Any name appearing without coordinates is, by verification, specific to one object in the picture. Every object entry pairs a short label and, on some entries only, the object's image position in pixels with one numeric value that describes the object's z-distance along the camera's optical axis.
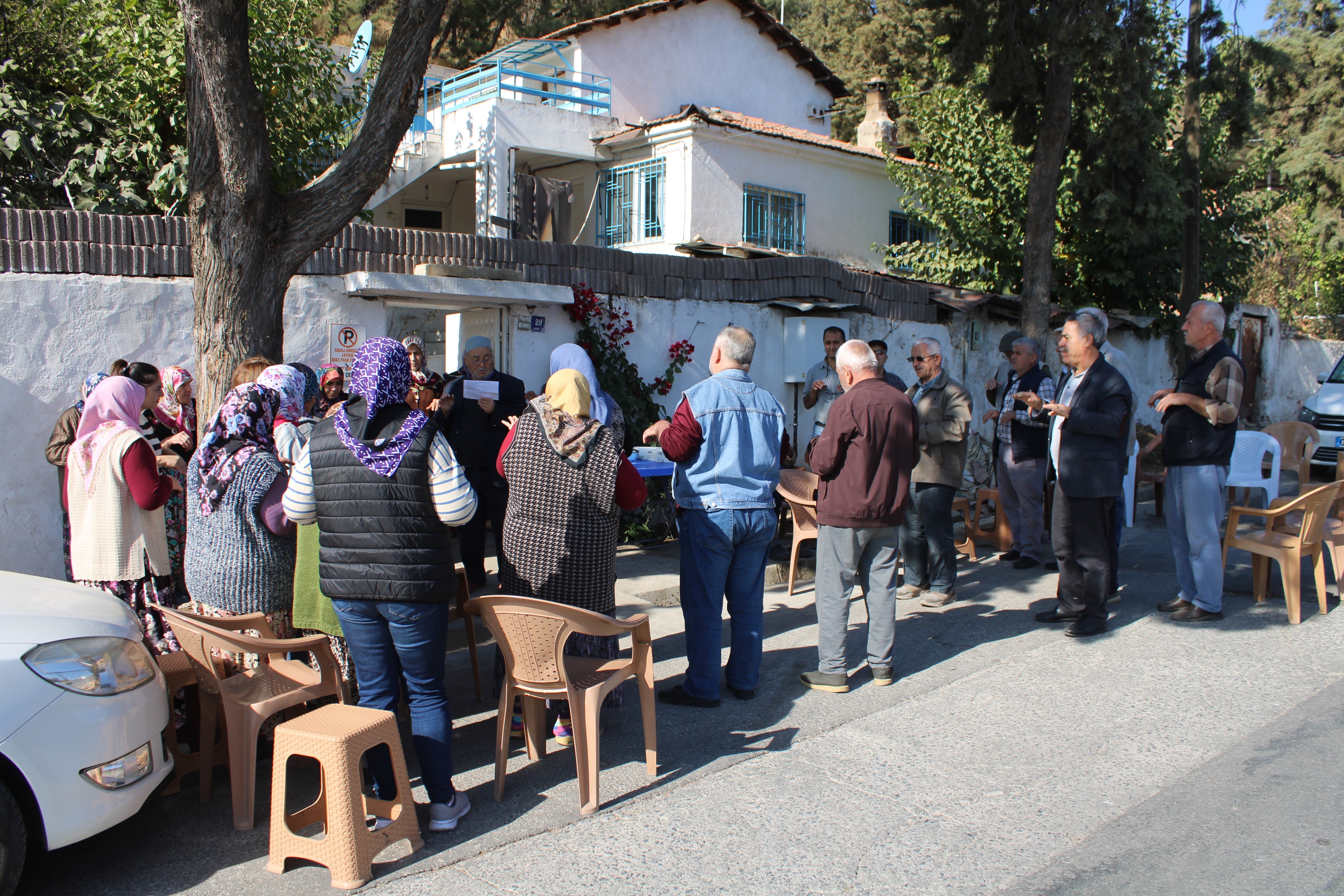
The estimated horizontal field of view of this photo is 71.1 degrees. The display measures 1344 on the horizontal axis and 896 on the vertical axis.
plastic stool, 3.17
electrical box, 10.63
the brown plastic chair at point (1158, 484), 9.95
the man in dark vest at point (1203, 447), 6.14
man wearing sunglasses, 6.85
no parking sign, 7.63
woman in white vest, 4.14
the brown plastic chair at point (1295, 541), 6.25
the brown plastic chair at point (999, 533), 8.48
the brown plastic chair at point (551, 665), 3.68
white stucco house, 16.77
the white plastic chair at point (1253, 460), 8.12
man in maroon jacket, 5.00
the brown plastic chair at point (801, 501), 7.14
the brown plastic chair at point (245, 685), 3.61
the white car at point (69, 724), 2.96
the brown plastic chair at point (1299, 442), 9.21
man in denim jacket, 4.69
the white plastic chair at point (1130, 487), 9.34
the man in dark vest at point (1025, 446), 7.59
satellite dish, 13.02
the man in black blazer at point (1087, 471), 5.91
